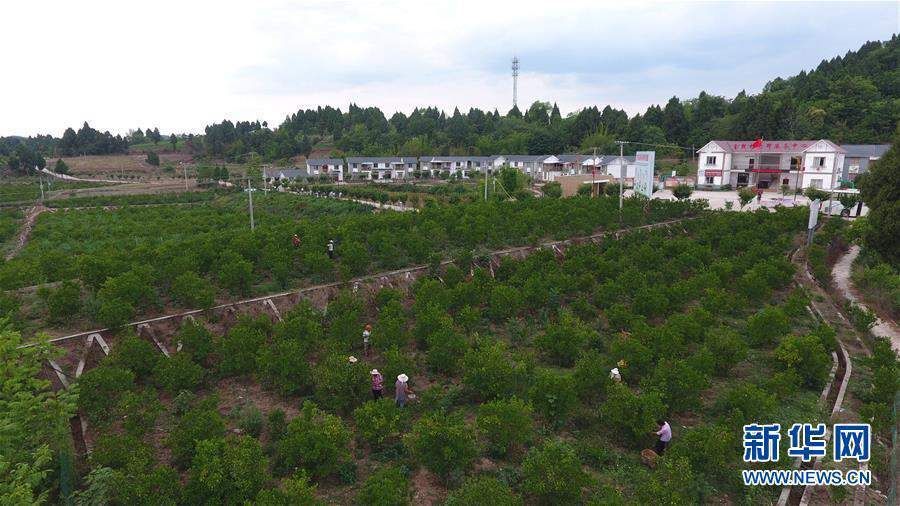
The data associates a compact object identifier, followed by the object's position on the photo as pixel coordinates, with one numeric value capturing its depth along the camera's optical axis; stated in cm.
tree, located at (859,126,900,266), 1939
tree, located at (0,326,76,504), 756
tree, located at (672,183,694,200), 4388
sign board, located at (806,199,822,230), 2426
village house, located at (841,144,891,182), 5212
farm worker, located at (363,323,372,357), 1494
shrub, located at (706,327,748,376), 1352
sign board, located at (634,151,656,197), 4566
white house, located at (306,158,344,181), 8394
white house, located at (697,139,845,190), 5078
